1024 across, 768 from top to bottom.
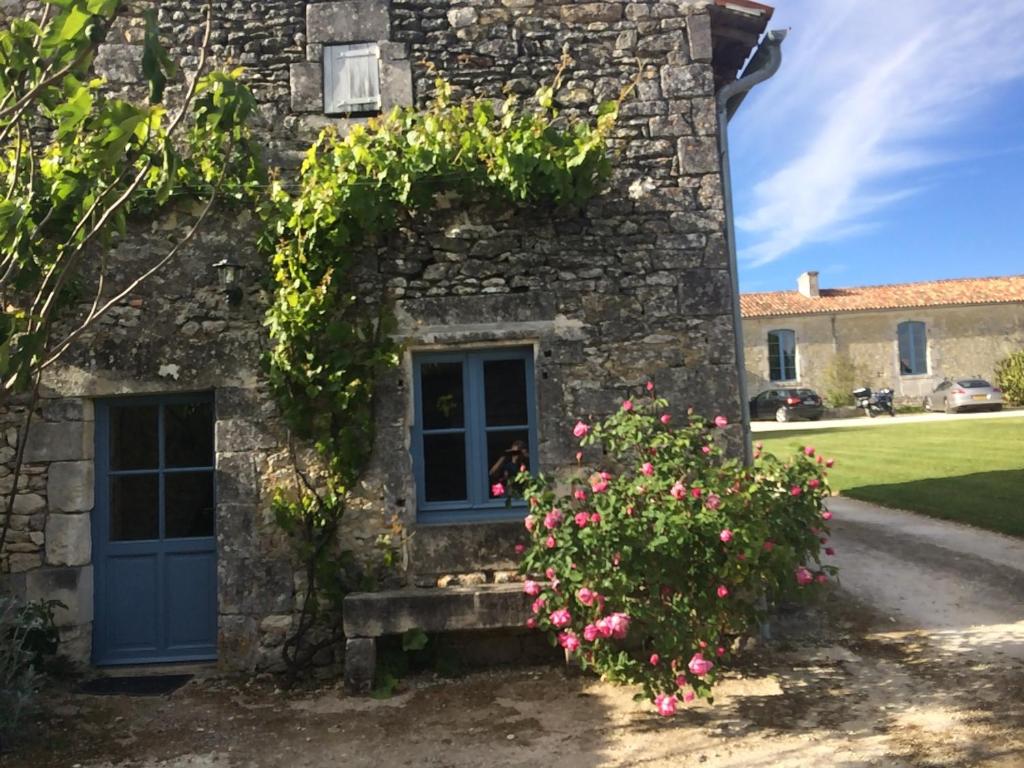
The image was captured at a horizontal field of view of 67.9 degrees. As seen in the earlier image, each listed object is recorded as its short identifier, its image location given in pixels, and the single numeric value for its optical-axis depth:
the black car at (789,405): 22.30
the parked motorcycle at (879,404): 22.47
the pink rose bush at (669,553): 3.55
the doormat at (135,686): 4.31
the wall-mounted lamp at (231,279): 4.67
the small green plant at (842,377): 24.25
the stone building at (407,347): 4.61
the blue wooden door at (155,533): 4.76
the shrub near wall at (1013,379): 22.33
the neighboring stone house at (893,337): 24.11
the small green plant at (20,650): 3.55
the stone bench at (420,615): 4.21
